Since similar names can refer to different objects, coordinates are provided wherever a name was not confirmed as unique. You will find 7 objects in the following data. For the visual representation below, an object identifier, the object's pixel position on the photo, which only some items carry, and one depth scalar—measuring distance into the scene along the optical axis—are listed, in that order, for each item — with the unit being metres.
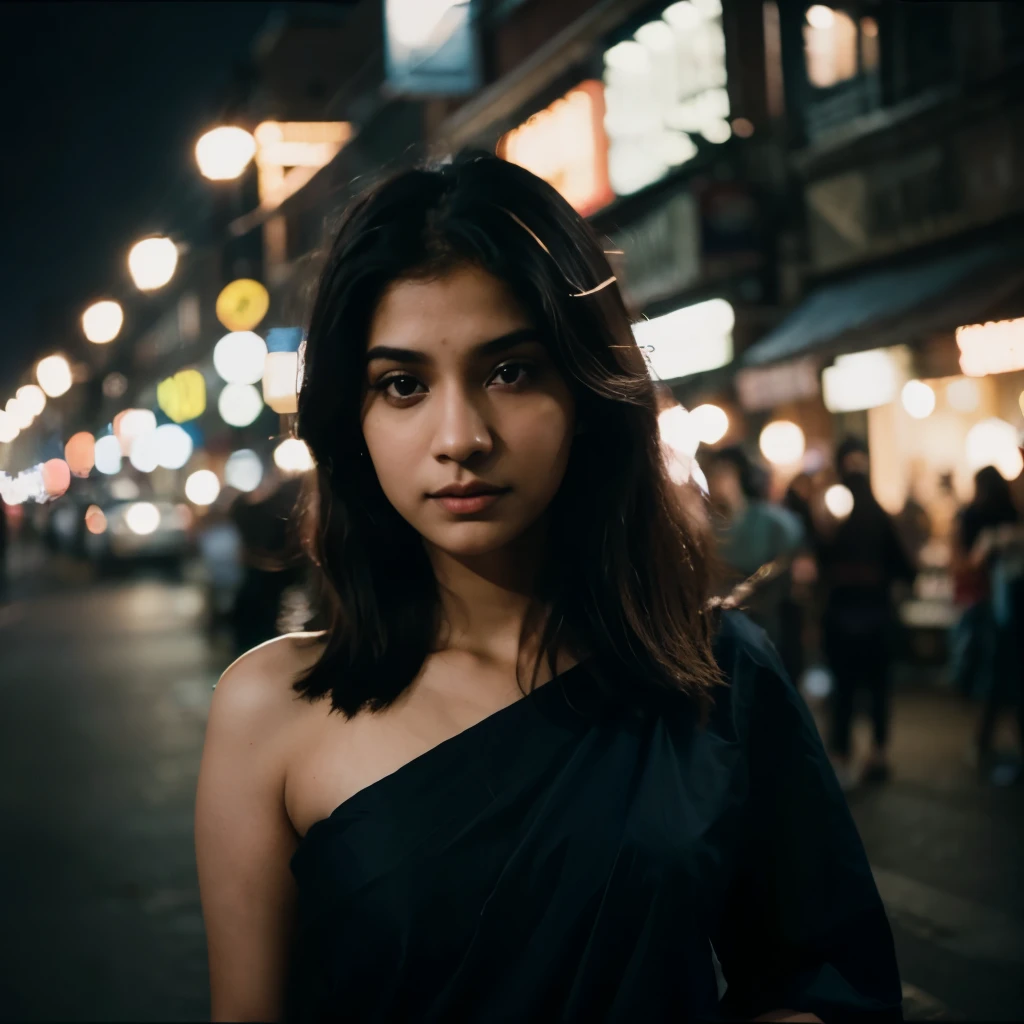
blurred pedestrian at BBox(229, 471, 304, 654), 8.38
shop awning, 10.76
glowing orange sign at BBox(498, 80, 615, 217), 18.19
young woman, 1.58
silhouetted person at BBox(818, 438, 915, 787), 7.89
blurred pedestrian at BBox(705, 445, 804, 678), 7.86
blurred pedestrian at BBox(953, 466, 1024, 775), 7.55
